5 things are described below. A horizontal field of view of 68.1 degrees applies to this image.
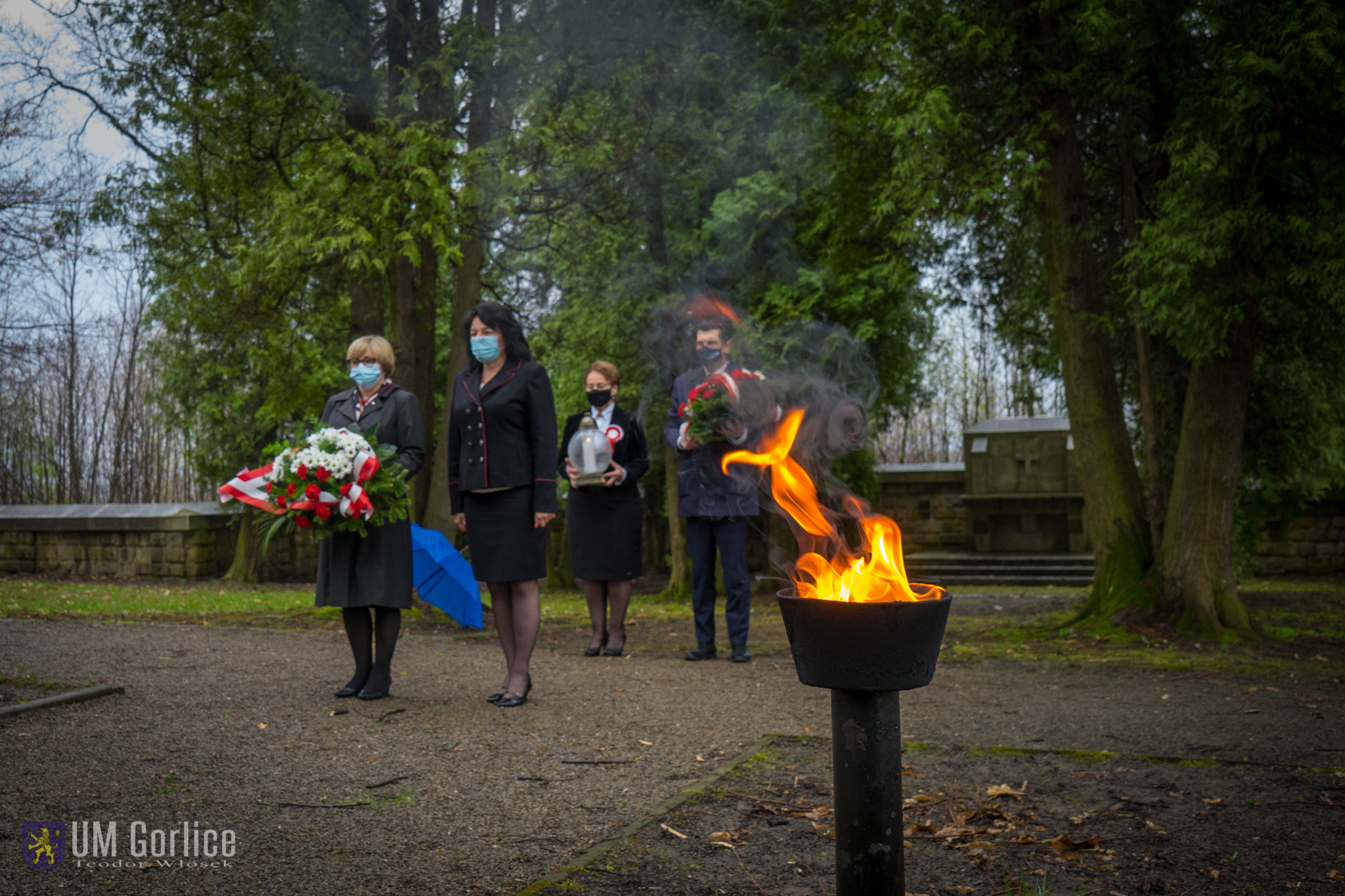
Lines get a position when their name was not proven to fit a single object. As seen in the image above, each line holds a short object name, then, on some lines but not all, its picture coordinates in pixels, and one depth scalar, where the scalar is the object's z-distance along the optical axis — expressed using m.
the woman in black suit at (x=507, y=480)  5.09
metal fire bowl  2.39
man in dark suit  6.50
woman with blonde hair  5.16
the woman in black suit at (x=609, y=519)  7.16
